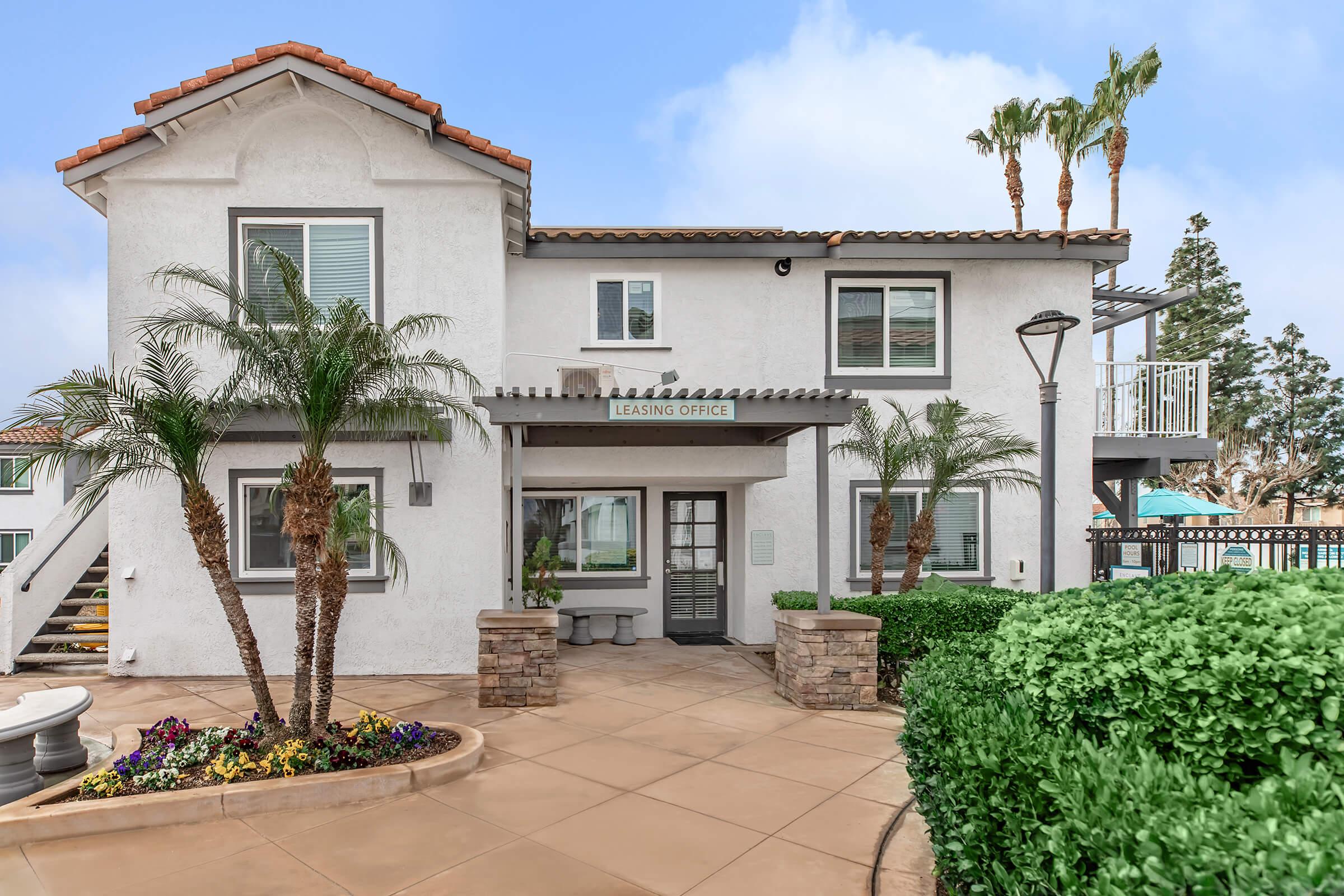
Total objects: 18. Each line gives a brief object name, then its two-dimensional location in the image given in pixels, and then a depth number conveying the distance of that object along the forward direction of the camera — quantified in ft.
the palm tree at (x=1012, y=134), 78.28
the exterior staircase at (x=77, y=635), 32.55
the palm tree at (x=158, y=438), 19.16
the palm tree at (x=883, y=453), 33.19
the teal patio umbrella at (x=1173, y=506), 50.90
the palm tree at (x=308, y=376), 19.65
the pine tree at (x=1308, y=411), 111.45
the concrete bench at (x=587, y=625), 38.96
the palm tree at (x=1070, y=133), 76.23
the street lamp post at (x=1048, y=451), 25.75
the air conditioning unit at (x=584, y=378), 35.69
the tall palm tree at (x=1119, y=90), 72.90
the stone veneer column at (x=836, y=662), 27.30
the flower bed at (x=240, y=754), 18.12
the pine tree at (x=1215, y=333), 106.01
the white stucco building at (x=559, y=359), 30.94
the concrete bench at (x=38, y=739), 17.94
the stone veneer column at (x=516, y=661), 26.61
